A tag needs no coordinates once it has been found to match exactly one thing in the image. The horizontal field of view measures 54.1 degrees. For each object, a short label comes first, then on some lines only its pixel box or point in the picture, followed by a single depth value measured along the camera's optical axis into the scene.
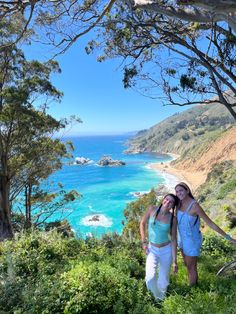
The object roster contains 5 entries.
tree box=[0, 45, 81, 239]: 8.77
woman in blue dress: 3.00
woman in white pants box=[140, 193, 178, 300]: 2.98
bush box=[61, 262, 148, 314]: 2.82
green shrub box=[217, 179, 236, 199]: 18.68
